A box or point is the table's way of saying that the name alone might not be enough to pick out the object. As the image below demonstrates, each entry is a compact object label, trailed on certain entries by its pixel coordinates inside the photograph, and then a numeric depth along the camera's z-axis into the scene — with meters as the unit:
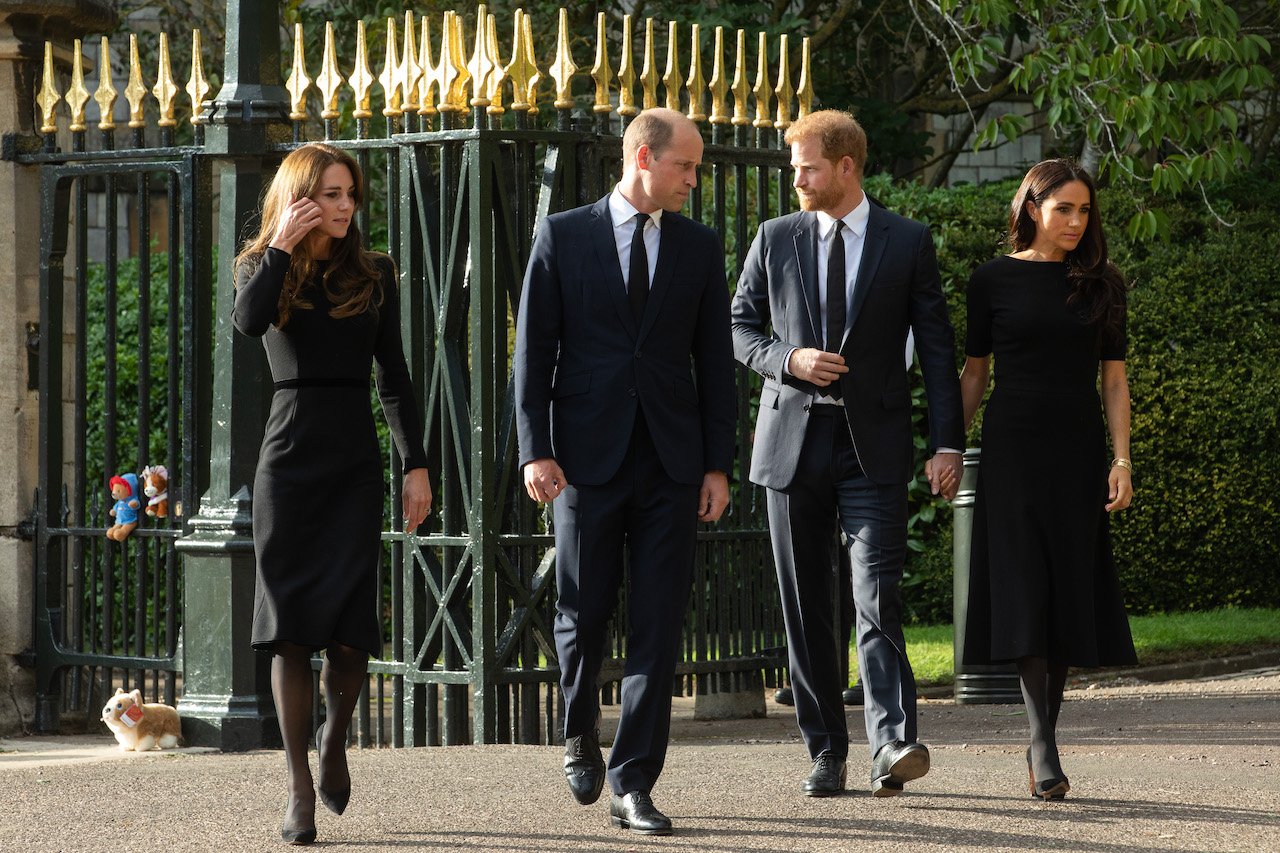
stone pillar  16.50
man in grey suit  10.87
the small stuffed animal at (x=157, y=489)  15.88
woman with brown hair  9.92
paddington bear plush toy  16.00
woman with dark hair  10.95
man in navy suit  10.16
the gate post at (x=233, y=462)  14.61
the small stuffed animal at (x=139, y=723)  14.38
